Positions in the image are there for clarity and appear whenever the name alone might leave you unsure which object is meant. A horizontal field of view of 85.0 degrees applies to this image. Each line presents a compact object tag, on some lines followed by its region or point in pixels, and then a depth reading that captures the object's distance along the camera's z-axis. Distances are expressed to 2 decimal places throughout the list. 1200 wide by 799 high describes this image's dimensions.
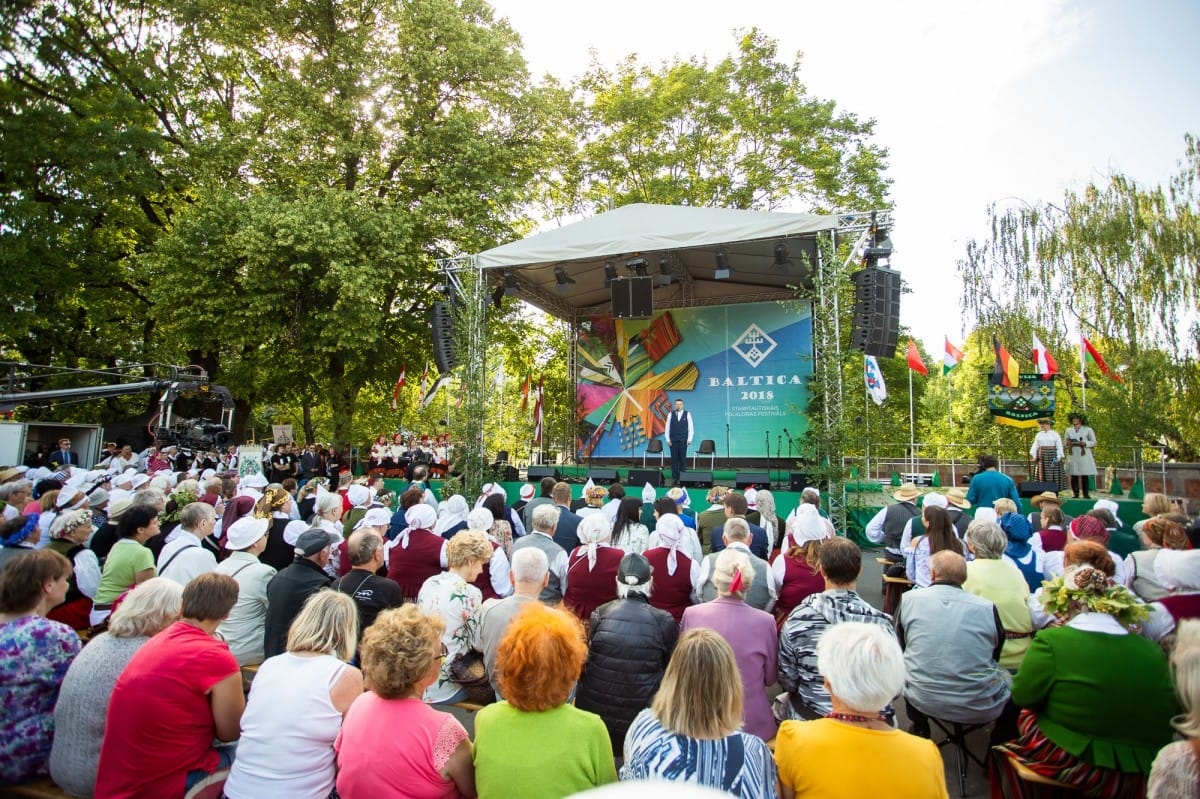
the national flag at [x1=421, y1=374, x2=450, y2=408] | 13.70
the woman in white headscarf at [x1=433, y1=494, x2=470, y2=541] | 5.97
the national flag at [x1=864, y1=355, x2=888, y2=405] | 13.67
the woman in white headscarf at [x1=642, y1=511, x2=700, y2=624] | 4.31
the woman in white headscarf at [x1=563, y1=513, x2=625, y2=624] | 4.29
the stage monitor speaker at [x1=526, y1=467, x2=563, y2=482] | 14.18
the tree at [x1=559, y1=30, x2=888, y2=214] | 20.89
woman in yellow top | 1.84
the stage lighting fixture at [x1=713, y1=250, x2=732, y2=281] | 12.53
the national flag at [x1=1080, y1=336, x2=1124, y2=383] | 14.55
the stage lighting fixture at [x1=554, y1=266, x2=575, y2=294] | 13.02
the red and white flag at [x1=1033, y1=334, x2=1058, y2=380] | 13.32
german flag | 13.76
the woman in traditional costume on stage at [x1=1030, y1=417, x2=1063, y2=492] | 11.12
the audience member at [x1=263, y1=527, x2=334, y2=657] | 3.72
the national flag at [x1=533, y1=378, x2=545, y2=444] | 17.97
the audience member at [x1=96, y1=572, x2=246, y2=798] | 2.32
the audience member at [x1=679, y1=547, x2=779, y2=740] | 3.06
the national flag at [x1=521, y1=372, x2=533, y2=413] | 18.08
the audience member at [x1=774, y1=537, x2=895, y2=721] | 3.03
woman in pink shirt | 2.08
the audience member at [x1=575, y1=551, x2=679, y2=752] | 3.04
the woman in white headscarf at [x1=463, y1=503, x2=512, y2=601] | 4.51
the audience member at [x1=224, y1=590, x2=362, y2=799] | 2.27
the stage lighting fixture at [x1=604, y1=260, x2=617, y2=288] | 13.04
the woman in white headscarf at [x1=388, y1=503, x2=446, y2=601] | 4.80
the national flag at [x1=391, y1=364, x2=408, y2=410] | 16.98
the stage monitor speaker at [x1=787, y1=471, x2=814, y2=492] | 11.97
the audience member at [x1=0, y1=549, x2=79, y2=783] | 2.66
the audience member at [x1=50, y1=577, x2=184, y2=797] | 2.54
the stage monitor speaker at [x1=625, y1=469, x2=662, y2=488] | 12.83
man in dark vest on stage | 13.01
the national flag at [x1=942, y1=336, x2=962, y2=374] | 16.67
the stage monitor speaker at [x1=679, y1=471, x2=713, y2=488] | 12.55
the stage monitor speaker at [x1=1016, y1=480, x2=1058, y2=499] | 10.76
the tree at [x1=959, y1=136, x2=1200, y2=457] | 17.67
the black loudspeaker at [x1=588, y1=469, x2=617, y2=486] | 14.06
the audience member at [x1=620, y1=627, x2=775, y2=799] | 1.90
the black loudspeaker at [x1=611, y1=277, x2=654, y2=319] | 13.09
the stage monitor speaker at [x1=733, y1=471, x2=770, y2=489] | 12.44
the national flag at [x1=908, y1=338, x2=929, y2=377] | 16.28
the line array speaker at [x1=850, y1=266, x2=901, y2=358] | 10.59
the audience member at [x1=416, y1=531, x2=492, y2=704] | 3.73
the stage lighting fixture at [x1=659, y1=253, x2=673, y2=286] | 13.33
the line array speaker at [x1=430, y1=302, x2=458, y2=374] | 13.44
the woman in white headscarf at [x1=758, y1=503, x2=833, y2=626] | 4.23
